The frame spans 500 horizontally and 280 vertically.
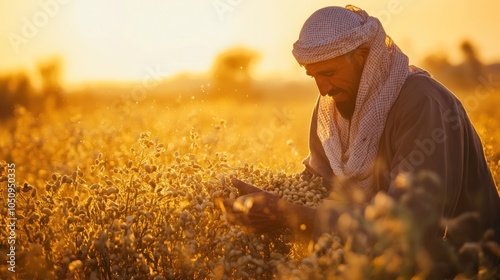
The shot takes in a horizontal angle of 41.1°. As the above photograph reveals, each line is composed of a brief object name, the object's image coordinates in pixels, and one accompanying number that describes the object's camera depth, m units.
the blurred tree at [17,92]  23.89
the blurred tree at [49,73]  21.43
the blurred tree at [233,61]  41.84
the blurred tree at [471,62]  37.94
